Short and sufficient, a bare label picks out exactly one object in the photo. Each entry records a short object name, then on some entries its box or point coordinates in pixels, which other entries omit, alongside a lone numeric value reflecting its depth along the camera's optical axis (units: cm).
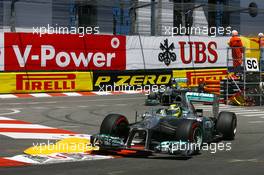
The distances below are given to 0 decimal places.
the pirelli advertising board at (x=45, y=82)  2381
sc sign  2127
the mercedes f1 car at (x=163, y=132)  975
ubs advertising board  2791
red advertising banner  2416
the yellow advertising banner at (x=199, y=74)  2891
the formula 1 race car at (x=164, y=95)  1787
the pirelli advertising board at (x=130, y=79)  2641
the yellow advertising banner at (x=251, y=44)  2969
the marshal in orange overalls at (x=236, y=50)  2192
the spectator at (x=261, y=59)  2153
